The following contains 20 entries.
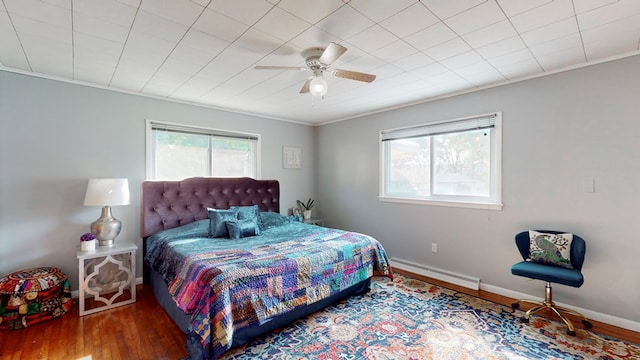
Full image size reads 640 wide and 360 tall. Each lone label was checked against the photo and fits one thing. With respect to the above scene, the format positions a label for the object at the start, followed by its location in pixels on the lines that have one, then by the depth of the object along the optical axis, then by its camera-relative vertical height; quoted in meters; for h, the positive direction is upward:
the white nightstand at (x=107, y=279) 2.82 -1.18
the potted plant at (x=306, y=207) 5.09 -0.55
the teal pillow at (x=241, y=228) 3.32 -0.62
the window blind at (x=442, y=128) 3.36 +0.68
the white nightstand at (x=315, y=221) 5.00 -0.79
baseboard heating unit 3.41 -1.28
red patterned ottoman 2.49 -1.13
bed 2.08 -0.77
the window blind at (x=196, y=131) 3.77 +0.68
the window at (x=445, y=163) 3.36 +0.21
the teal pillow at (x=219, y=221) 3.38 -0.54
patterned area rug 2.16 -1.36
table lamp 2.93 -0.25
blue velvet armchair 2.41 -0.86
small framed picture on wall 5.07 +0.38
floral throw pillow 2.63 -0.69
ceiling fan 2.29 +0.88
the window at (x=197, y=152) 3.76 +0.37
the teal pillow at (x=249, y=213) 3.67 -0.48
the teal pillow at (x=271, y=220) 3.94 -0.62
